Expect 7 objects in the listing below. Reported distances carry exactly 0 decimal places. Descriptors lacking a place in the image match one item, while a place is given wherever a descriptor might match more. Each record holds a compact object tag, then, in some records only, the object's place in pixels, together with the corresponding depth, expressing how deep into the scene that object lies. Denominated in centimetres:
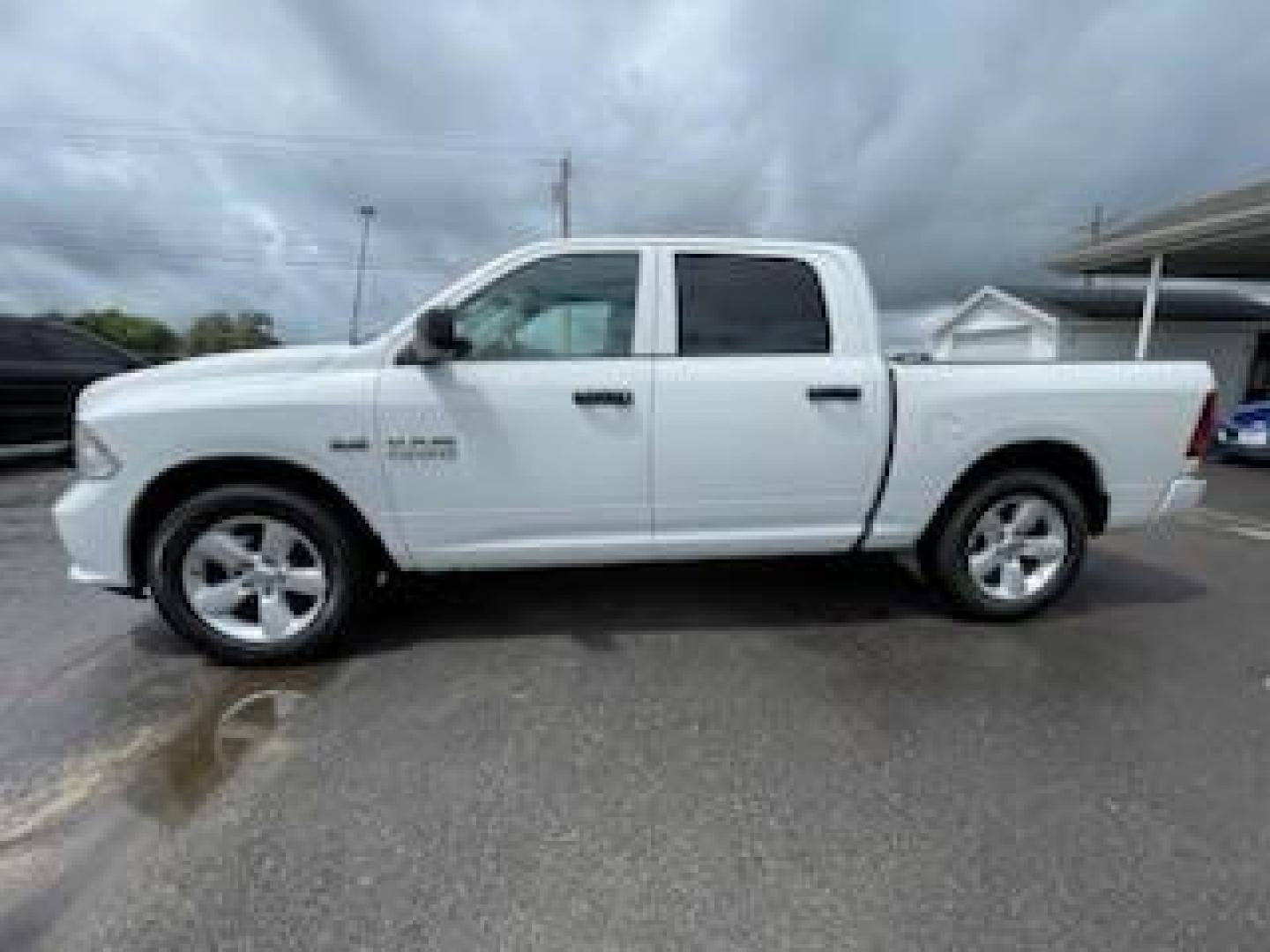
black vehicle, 762
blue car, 1049
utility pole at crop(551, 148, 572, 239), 3084
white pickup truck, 306
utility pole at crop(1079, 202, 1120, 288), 3747
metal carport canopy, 1109
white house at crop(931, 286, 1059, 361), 1733
